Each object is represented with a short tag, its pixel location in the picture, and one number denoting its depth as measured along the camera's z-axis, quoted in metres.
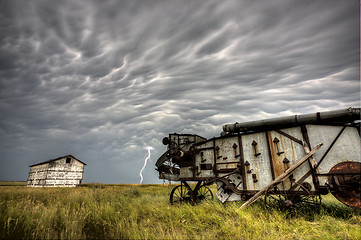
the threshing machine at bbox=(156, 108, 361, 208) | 6.67
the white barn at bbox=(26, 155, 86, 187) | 28.92
